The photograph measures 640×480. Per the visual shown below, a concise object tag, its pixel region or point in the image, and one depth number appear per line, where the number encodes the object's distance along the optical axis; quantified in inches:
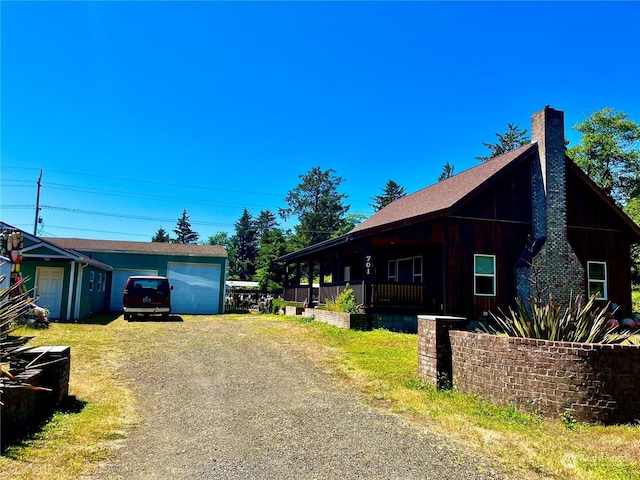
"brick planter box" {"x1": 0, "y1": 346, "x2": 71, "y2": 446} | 183.6
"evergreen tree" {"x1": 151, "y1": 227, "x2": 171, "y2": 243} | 2802.7
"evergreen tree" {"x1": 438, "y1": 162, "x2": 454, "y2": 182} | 2352.4
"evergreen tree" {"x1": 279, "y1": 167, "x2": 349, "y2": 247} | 2405.5
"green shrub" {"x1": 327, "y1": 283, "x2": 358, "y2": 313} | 613.9
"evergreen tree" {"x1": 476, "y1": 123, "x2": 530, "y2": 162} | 2086.6
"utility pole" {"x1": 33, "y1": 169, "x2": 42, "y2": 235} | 1714.9
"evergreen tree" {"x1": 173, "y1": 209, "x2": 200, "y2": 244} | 3265.3
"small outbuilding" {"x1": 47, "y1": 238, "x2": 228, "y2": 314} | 1025.5
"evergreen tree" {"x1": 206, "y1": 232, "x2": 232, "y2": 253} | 3394.7
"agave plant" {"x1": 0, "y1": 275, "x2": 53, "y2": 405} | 185.6
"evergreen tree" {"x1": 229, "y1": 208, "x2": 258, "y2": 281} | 3073.3
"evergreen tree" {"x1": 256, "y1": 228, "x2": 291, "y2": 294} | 1435.7
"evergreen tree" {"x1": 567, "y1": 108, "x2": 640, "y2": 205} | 1326.3
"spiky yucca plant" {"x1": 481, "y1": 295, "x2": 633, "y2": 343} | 260.7
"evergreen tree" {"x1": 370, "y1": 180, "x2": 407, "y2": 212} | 2497.5
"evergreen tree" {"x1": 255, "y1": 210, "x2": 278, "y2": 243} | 3120.1
